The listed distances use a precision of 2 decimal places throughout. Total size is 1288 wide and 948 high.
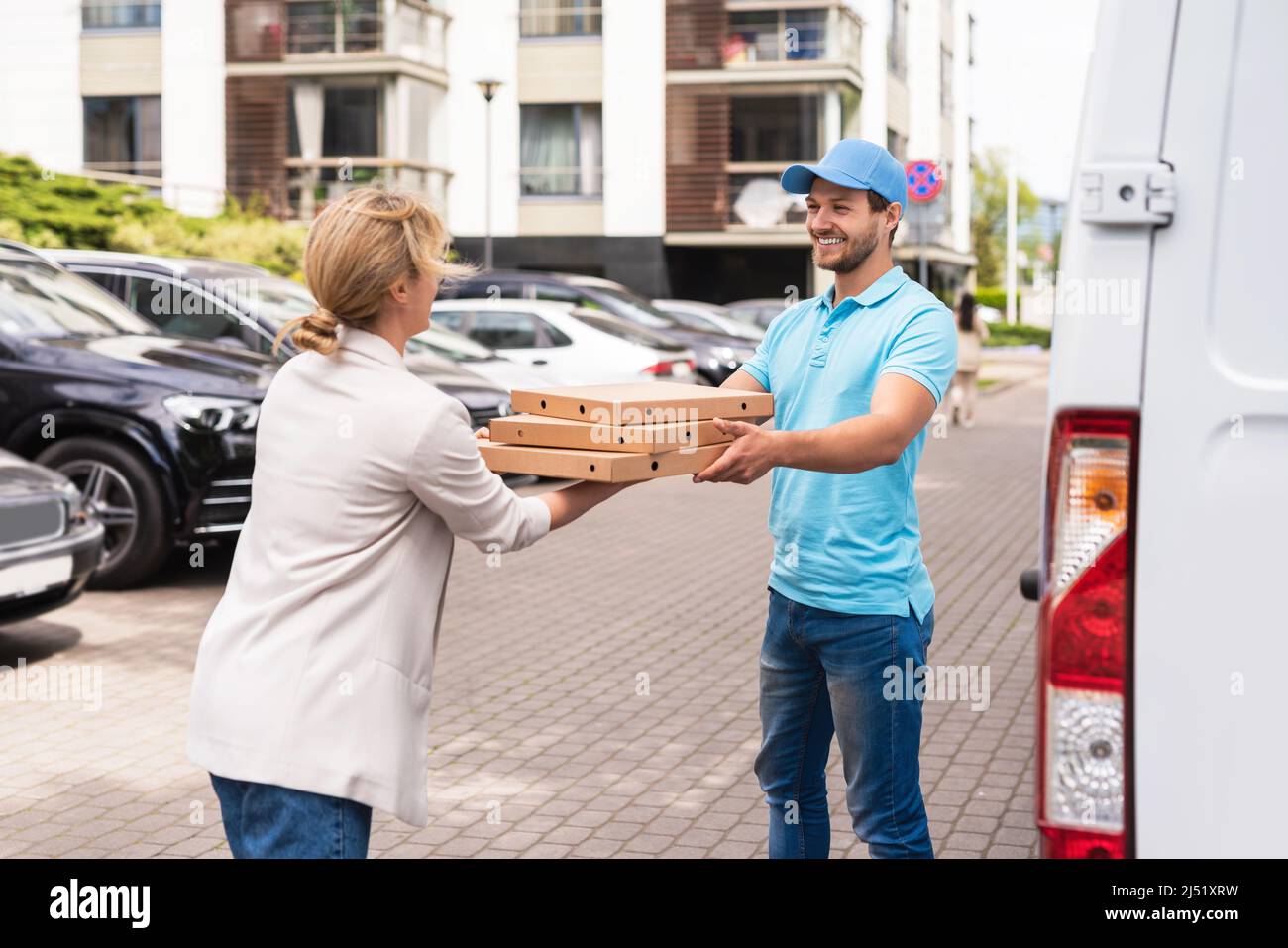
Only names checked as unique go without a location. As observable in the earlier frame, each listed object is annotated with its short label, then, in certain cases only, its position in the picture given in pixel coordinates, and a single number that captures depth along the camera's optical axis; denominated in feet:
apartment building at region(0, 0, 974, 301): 115.14
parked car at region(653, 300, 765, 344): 81.30
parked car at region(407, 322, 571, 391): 49.11
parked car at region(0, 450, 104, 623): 23.86
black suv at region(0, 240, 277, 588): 30.37
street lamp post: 88.17
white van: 7.15
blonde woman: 8.98
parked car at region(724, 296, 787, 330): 96.37
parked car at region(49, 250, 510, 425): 39.37
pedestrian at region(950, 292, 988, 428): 70.59
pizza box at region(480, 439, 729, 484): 9.67
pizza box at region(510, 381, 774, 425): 9.94
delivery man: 11.47
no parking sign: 67.56
